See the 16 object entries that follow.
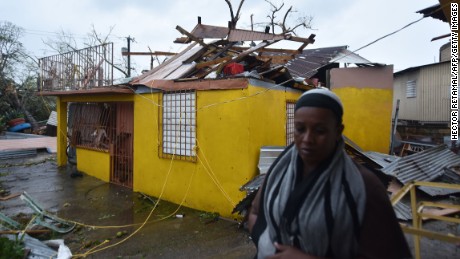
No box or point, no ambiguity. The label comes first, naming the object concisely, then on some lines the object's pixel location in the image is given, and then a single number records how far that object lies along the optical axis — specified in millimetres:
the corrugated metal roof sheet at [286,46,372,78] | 8725
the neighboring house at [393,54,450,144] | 12688
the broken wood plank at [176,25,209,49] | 6681
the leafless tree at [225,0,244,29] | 10117
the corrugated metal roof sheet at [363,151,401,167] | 6548
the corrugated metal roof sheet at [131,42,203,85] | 7484
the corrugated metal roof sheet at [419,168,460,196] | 5398
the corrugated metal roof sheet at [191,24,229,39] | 7449
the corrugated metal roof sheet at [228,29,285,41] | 6638
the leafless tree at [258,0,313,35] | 18747
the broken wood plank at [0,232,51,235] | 4638
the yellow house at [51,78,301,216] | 5797
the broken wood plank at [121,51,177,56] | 9312
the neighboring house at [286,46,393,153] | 9500
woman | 1182
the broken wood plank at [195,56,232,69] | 6943
